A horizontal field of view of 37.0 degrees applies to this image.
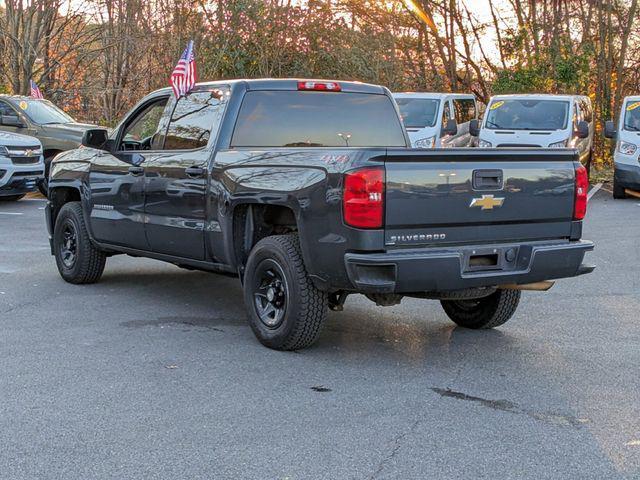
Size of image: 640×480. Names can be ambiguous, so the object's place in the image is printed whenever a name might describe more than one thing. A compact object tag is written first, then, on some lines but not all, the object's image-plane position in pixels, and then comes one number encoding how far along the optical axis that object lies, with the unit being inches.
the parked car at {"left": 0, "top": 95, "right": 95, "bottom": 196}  710.5
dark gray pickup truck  225.3
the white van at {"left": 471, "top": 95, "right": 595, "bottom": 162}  735.7
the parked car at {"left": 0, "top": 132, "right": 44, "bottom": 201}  636.7
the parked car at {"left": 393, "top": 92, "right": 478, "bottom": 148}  766.1
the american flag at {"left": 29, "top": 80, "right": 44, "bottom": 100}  810.8
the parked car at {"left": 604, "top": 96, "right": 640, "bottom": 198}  697.0
